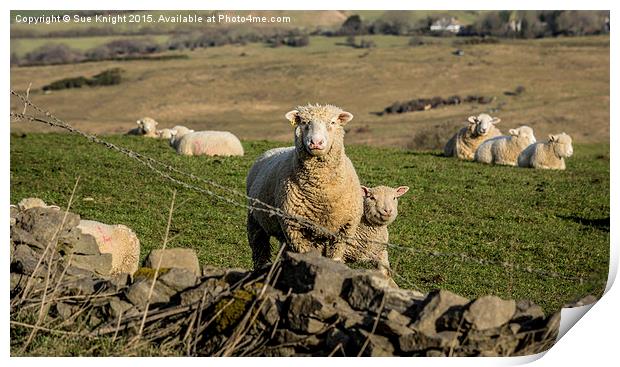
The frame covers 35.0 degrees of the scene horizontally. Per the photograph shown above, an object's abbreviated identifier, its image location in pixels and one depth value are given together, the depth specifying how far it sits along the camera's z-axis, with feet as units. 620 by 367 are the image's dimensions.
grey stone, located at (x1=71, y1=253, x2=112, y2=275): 31.71
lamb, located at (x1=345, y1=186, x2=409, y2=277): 38.22
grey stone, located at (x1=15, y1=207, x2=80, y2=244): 30.90
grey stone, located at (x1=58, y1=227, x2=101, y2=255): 31.40
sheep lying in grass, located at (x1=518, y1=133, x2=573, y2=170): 76.84
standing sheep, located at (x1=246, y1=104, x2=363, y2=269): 33.34
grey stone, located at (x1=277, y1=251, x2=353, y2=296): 25.36
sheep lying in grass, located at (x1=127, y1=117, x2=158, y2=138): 97.66
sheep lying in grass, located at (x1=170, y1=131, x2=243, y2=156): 77.30
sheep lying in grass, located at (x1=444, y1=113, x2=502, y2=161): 83.97
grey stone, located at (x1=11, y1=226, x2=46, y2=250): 30.50
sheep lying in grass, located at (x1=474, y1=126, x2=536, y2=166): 79.61
